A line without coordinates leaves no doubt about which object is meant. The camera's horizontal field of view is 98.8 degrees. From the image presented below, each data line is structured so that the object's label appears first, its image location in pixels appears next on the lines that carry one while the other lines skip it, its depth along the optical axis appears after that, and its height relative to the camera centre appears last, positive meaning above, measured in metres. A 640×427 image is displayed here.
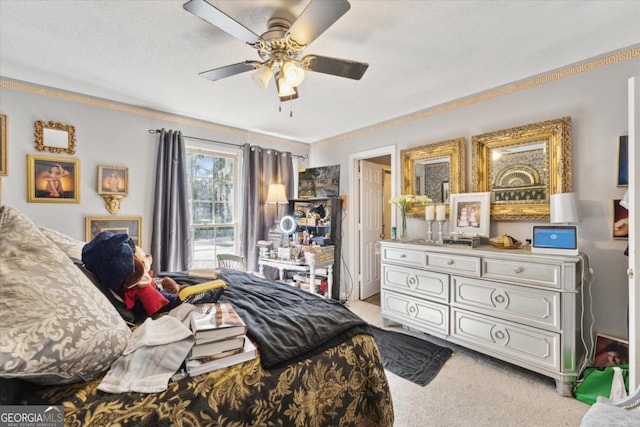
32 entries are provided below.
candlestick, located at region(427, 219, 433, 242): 3.05 -0.20
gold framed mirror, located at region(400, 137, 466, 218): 2.86 +0.48
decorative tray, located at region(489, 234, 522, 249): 2.33 -0.25
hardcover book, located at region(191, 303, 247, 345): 1.01 -0.44
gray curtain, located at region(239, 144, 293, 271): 3.86 +0.26
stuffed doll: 1.26 -0.27
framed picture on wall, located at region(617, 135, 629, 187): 1.96 +0.38
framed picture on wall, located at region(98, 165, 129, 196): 2.83 +0.35
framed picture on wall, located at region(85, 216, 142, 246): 2.78 -0.13
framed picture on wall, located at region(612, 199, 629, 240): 1.98 -0.06
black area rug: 2.24 -1.29
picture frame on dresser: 2.62 +0.01
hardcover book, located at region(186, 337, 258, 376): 0.95 -0.54
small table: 3.45 -0.65
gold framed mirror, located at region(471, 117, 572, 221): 2.25 +0.42
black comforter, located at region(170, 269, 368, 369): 1.13 -0.52
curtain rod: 3.17 +0.96
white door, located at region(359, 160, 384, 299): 4.16 -0.17
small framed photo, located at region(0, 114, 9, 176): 2.37 +0.59
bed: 0.77 -0.54
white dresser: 1.93 -0.73
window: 3.60 +0.12
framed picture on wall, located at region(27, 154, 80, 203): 2.51 +0.32
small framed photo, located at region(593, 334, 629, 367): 1.94 -1.00
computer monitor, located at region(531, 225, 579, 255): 1.97 -0.19
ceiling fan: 1.29 +0.96
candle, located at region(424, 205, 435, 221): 2.88 +0.01
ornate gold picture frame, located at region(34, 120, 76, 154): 2.54 +0.73
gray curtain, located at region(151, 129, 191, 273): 3.12 +0.05
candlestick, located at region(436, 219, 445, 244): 2.83 -0.17
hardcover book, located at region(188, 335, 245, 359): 0.99 -0.50
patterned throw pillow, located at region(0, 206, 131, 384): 0.73 -0.31
